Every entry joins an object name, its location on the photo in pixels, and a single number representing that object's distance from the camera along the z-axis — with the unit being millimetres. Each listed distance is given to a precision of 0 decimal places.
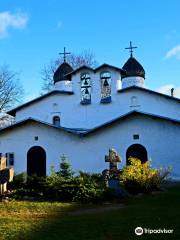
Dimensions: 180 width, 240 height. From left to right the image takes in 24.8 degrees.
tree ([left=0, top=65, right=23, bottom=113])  47844
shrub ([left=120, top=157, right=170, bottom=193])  16031
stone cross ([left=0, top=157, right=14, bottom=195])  15880
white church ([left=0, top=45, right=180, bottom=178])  24625
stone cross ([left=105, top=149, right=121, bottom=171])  17578
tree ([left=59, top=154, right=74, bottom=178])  18866
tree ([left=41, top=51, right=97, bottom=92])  49969
